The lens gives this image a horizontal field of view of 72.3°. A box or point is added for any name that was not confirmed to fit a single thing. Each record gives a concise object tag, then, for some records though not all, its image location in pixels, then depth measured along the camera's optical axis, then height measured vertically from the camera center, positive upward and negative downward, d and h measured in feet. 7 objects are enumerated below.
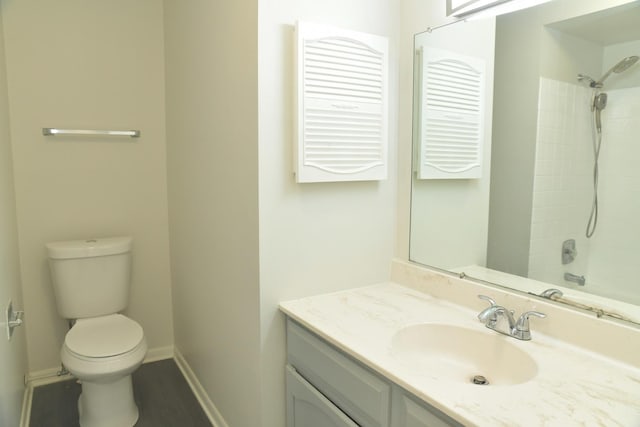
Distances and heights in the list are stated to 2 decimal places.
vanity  3.25 -1.76
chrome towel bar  7.73 +0.53
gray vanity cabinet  3.72 -2.24
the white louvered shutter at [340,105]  5.21 +0.72
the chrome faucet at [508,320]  4.38 -1.59
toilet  6.60 -2.82
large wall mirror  4.15 +0.04
